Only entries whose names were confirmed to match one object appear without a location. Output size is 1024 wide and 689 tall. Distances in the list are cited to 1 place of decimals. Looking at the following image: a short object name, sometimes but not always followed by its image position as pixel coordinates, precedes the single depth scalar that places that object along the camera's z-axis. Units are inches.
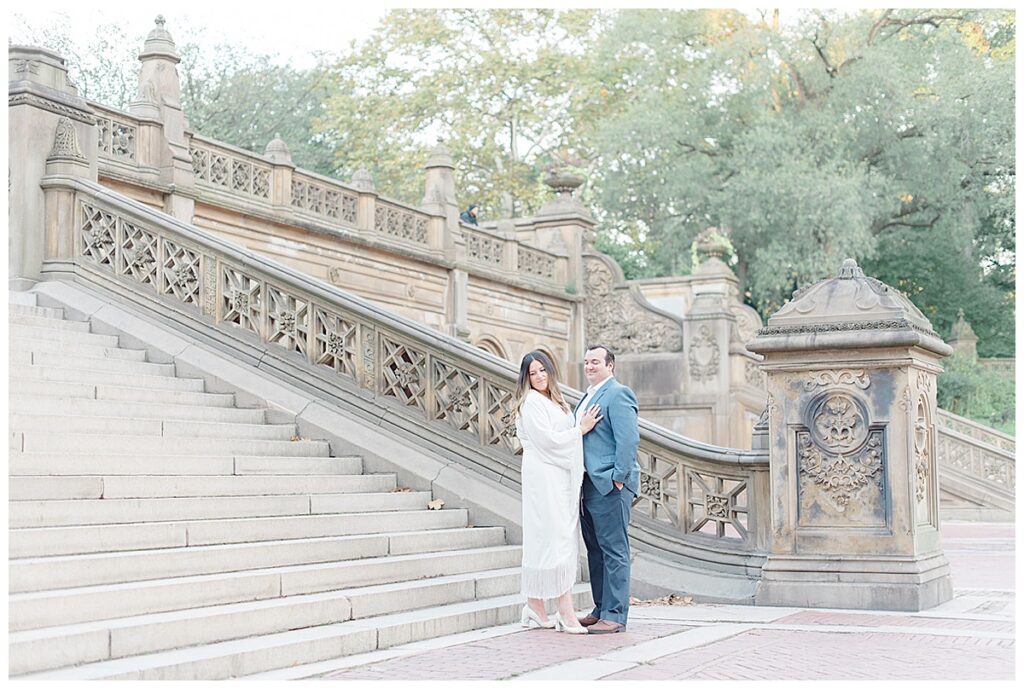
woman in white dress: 307.9
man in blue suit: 313.4
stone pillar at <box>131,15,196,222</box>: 738.2
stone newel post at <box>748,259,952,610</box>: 370.6
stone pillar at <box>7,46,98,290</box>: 473.1
